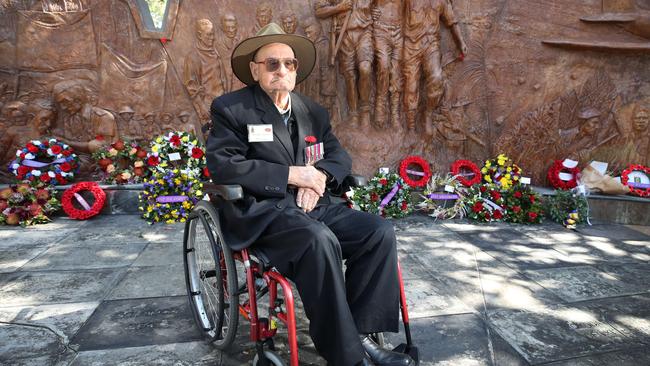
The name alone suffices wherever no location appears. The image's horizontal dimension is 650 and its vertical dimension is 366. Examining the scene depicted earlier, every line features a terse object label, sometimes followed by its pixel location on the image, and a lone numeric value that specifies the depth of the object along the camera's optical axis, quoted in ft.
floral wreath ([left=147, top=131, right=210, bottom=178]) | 14.84
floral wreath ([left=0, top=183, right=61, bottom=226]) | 13.12
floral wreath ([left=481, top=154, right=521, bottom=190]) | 16.47
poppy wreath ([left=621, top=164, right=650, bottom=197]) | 15.97
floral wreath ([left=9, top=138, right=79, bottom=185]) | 14.43
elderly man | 5.17
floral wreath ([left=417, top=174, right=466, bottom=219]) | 15.39
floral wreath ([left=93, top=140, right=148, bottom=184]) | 15.03
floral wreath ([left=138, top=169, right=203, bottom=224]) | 14.06
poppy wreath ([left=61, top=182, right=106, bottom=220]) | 13.91
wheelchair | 5.54
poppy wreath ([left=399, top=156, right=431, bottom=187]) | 16.43
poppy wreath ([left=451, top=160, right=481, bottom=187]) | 16.63
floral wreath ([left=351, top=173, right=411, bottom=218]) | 15.23
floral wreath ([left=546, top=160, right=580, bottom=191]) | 16.95
